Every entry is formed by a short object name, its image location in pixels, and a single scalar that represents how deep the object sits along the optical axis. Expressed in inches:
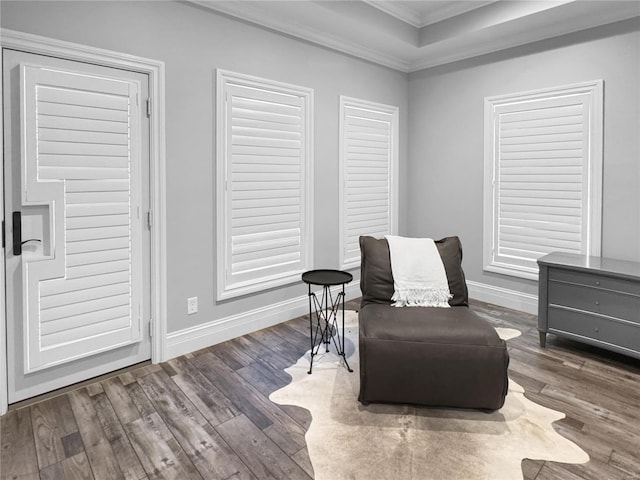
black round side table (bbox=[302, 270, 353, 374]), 110.2
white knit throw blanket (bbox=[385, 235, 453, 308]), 106.2
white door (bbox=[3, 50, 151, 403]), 89.9
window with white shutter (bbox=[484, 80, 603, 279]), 137.5
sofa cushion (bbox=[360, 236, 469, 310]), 108.1
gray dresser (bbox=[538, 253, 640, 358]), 107.5
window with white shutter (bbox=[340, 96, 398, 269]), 165.0
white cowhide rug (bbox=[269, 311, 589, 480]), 71.4
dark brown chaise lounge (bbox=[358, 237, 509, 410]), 85.1
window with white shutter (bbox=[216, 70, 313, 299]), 126.0
